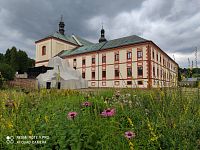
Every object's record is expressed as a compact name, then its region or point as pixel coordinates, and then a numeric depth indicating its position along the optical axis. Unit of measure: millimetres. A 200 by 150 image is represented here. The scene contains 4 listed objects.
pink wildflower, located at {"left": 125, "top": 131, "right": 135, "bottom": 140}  1648
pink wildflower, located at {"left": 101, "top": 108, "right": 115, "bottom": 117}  2159
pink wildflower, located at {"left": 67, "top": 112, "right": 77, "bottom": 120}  2277
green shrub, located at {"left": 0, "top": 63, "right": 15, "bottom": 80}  23441
